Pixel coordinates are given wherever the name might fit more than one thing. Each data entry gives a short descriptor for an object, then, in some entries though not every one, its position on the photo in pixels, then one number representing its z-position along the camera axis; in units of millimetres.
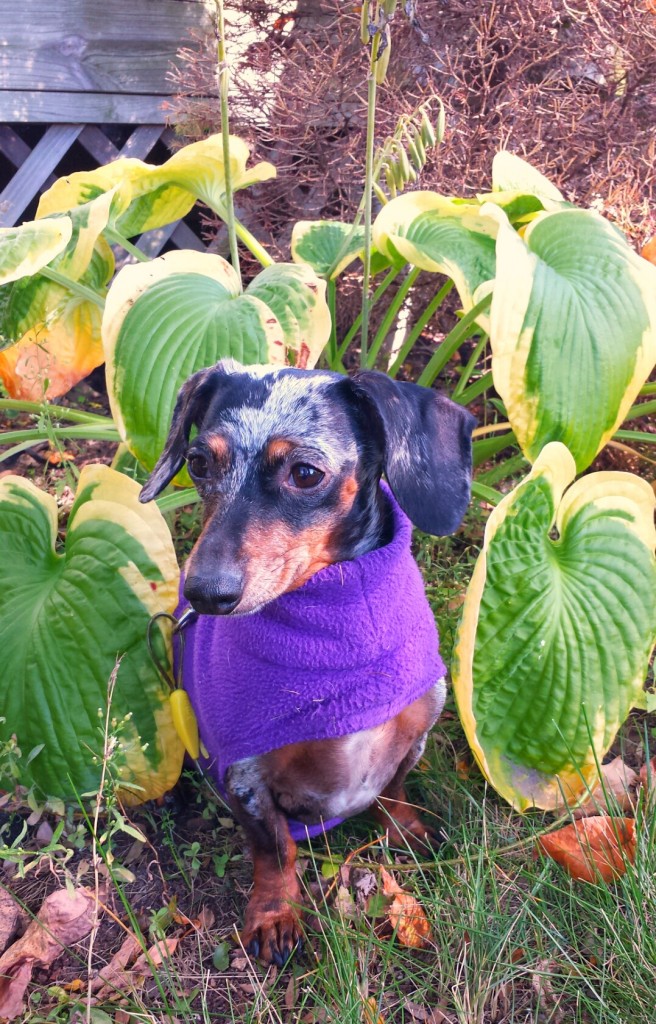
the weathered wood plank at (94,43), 861
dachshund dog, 401
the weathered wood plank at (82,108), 885
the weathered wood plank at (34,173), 906
